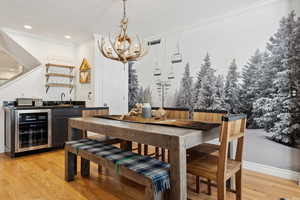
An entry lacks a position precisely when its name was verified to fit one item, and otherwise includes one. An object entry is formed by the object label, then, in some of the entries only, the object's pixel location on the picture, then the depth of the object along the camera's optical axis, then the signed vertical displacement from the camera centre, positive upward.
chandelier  2.26 +0.67
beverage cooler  3.25 -0.57
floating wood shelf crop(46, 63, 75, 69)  4.09 +0.85
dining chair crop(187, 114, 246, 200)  1.41 -0.59
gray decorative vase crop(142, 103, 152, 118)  2.30 -0.15
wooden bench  1.36 -0.59
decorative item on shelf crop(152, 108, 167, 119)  2.39 -0.19
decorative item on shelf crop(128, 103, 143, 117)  2.50 -0.16
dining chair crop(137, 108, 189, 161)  2.63 -0.23
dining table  1.32 -0.32
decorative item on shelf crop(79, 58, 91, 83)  4.14 +0.69
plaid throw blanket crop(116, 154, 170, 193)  1.33 -0.58
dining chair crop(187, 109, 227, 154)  2.04 -0.25
